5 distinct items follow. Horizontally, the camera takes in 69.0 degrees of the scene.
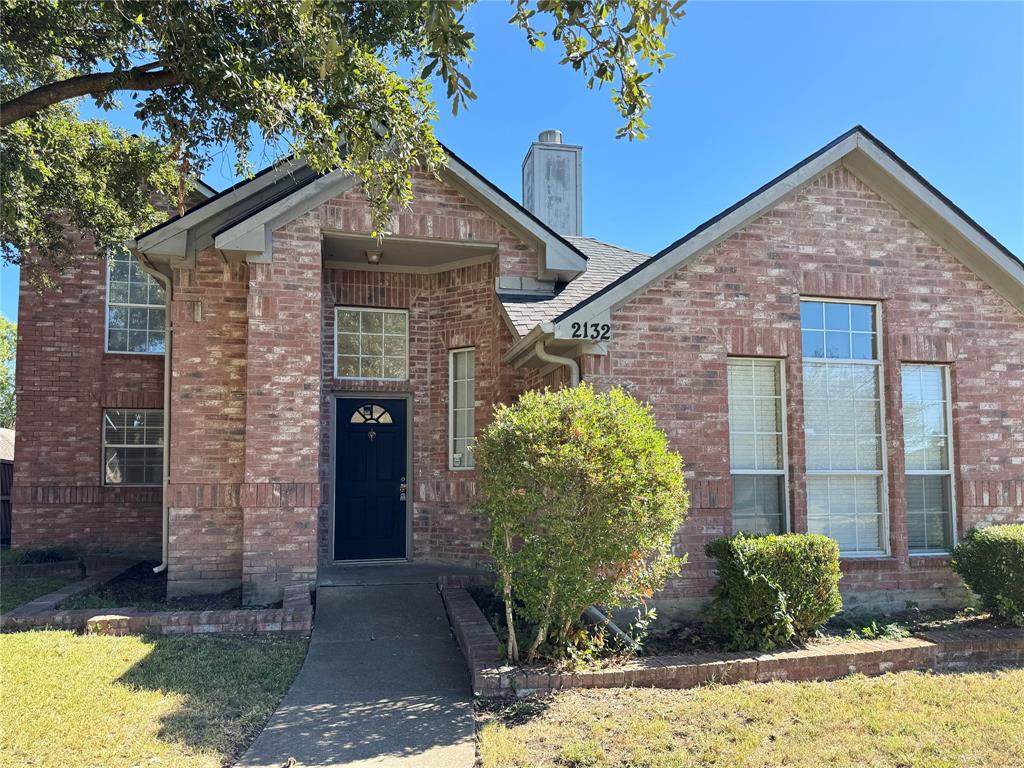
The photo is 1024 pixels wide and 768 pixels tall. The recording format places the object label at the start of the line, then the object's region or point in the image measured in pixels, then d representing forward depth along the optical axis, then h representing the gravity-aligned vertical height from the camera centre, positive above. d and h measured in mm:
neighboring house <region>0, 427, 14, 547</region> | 16055 -1120
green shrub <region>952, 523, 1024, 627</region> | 7660 -1419
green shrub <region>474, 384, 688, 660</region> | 6023 -560
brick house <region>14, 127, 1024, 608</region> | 8281 +861
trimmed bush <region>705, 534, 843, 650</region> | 6883 -1469
